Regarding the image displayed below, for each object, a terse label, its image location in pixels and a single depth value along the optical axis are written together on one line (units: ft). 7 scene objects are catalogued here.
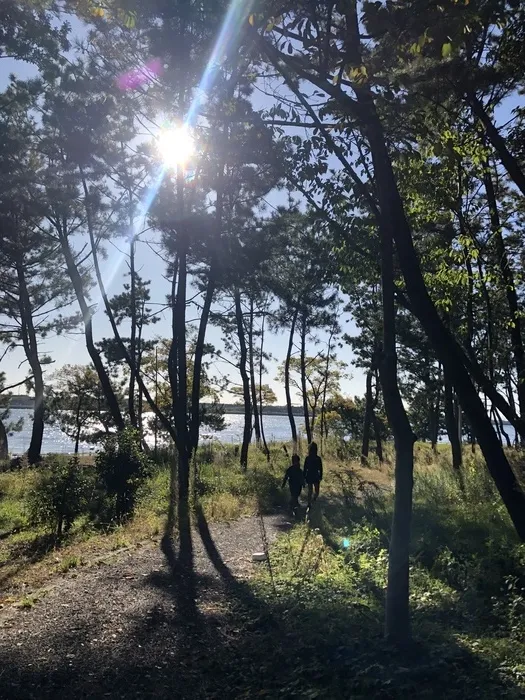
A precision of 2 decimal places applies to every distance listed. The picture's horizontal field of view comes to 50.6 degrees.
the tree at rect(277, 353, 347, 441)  130.67
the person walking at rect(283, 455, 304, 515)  43.62
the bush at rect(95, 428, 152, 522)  43.96
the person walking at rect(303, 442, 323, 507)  45.96
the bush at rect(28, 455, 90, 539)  36.76
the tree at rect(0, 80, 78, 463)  43.88
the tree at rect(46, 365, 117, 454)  149.59
